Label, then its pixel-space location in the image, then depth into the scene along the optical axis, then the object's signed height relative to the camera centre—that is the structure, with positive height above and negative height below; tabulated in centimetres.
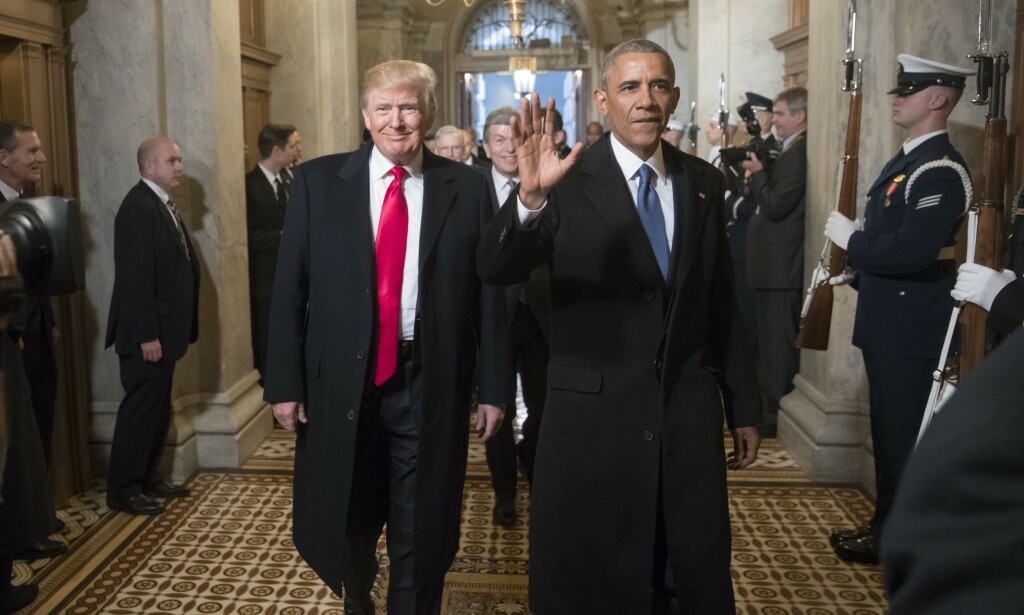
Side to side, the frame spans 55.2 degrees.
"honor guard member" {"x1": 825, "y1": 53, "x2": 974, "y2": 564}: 381 -24
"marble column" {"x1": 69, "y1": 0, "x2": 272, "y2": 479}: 536 +27
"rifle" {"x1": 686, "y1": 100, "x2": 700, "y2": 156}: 933 +63
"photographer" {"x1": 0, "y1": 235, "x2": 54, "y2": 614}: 334 -93
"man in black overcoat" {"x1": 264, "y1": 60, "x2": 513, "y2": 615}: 304 -41
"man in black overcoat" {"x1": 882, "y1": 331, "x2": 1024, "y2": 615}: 77 -25
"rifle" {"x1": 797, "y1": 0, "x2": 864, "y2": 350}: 434 -27
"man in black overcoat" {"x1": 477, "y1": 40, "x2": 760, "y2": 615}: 257 -47
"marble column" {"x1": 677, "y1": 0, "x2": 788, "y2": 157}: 957 +157
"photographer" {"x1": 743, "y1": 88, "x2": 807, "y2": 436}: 585 -29
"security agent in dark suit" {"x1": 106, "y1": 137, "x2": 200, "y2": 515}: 485 -52
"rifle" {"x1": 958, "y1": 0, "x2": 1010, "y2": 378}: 319 -6
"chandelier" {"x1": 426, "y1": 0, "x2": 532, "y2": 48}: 1184 +227
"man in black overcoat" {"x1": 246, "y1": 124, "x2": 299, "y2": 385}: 694 -1
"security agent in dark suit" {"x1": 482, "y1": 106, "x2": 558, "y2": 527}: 449 -72
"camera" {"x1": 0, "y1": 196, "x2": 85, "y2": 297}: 221 -7
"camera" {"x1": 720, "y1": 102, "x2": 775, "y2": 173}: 610 +32
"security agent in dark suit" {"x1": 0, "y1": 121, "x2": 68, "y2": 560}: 428 -52
